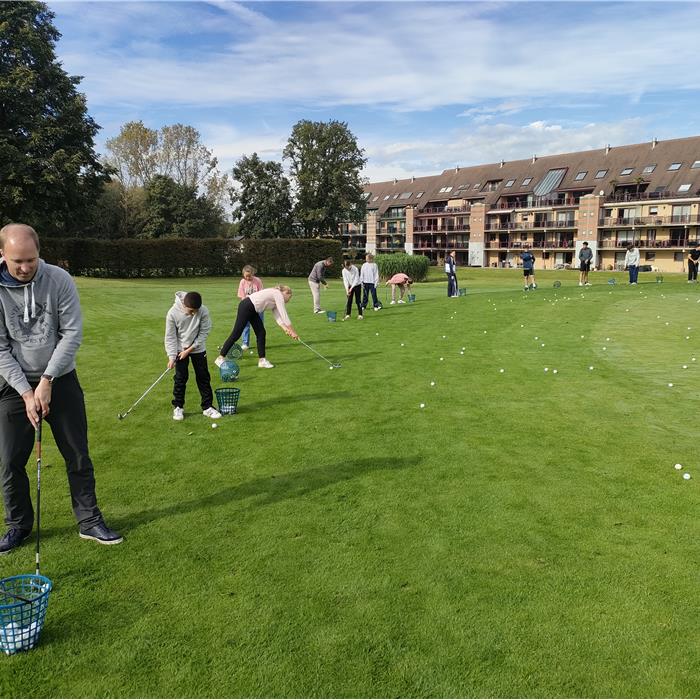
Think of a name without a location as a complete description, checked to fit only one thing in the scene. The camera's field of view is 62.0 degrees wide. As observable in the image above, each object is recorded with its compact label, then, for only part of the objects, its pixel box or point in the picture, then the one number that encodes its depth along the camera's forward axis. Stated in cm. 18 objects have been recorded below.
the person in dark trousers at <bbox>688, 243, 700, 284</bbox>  3197
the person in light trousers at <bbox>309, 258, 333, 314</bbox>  2143
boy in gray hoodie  883
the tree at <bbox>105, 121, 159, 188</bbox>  6519
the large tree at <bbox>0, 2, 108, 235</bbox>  3859
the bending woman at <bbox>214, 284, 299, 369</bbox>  1159
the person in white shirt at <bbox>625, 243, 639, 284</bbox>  3178
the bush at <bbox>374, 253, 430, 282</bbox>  4362
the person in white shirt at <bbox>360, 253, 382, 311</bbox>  2156
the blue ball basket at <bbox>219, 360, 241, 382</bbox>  1128
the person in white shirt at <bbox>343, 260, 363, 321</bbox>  2030
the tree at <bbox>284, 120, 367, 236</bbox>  7275
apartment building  7431
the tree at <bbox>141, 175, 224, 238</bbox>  6128
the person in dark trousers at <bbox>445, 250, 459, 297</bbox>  2727
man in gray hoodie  470
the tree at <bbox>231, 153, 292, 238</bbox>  6962
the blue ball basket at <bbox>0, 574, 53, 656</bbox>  373
